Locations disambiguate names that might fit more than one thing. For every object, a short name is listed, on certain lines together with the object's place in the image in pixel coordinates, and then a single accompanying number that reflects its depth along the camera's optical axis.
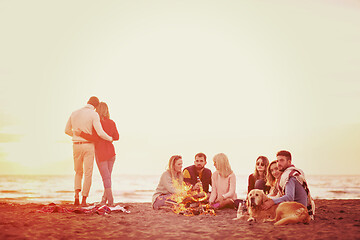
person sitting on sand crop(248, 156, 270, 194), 7.93
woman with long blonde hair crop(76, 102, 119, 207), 8.18
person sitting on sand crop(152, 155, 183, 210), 8.31
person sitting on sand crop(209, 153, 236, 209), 8.35
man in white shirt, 8.05
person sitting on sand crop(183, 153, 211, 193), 8.77
